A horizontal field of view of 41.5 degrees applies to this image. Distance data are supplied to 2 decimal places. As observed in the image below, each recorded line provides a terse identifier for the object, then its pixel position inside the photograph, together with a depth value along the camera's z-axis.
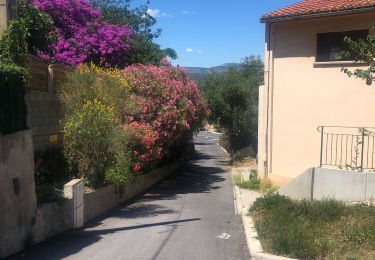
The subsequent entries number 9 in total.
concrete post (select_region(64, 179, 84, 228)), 10.74
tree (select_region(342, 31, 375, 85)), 8.92
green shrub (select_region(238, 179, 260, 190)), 17.92
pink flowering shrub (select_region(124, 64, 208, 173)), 16.27
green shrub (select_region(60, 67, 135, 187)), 13.06
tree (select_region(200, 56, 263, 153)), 29.14
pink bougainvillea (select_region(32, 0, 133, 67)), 20.11
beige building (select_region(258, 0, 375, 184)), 14.80
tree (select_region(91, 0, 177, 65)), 24.25
